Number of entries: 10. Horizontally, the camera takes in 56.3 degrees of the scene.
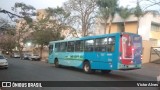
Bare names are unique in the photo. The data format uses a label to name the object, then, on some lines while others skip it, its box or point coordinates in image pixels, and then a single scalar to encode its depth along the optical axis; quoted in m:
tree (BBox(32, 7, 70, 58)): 30.92
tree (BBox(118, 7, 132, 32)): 22.86
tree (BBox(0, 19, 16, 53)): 52.62
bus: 9.83
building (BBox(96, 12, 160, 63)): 24.11
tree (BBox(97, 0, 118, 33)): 23.17
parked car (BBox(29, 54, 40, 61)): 32.12
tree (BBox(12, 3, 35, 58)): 37.41
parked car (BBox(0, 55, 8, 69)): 14.44
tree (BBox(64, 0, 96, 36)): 24.76
